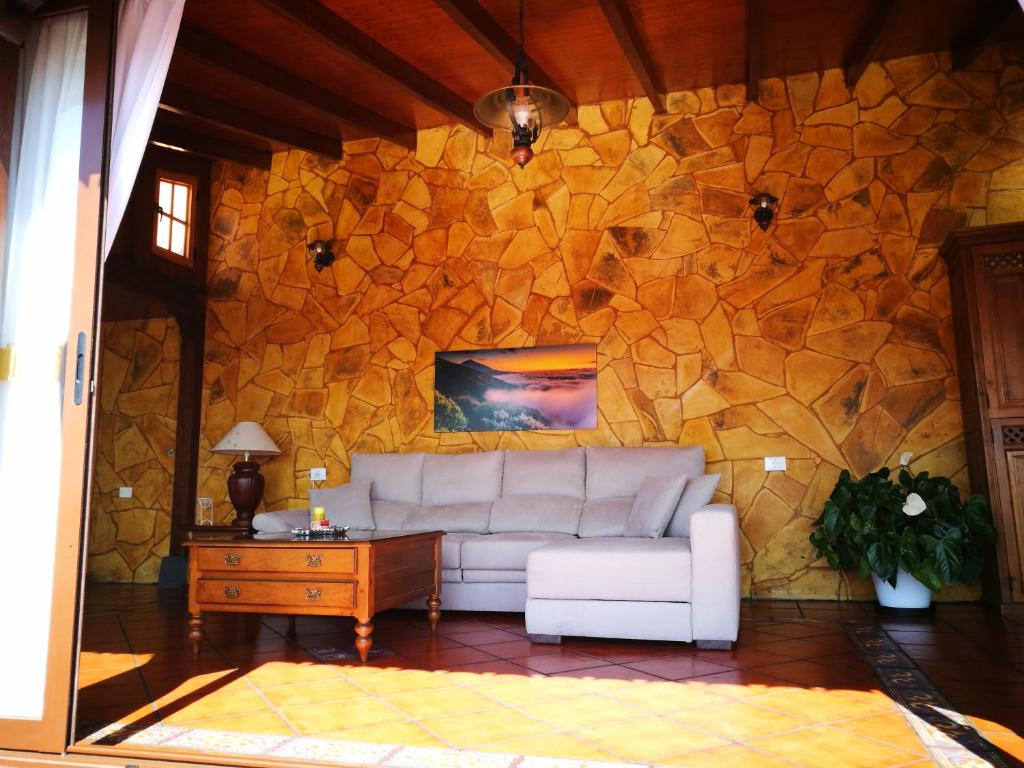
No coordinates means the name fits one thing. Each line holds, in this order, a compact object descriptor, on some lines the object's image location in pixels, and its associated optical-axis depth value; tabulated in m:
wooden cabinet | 4.54
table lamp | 5.98
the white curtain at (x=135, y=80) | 2.47
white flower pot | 4.58
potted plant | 4.42
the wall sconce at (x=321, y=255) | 6.49
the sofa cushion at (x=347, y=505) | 5.35
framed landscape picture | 5.81
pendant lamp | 3.36
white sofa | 3.75
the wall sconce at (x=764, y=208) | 5.46
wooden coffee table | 3.52
